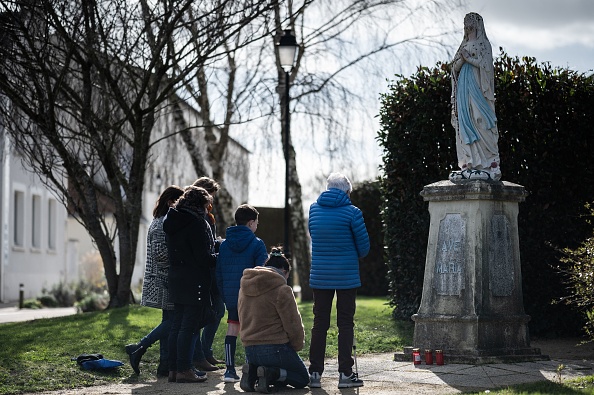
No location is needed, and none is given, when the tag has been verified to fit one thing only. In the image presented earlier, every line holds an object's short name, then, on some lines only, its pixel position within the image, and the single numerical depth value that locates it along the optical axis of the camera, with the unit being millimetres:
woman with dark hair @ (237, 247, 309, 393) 9344
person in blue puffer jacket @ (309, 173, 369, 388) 9711
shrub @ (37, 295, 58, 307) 31297
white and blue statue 11555
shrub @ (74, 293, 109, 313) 21406
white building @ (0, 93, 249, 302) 28500
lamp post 18891
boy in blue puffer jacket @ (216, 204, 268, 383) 10227
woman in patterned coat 10625
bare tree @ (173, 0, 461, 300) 22141
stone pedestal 11172
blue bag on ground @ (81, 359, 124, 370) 10977
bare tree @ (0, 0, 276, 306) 16719
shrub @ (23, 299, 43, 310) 30500
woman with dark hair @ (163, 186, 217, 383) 10109
